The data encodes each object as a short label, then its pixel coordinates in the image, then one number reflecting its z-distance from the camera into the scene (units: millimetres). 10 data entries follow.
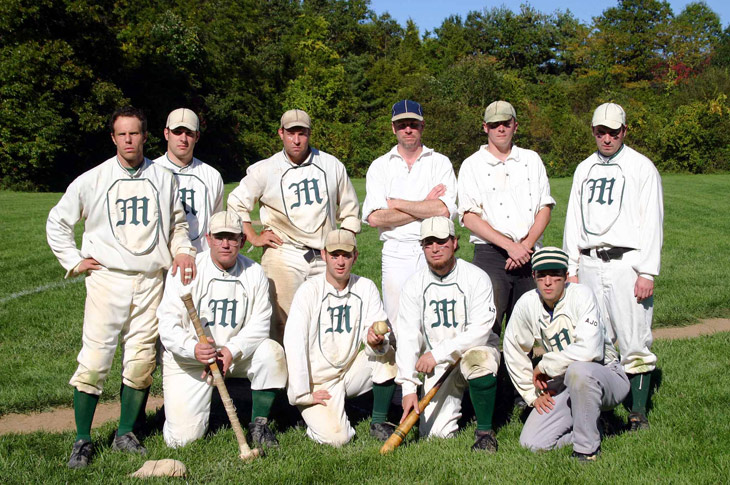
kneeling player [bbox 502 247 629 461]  4430
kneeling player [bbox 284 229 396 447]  5074
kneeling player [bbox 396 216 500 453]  4887
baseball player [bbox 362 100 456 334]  5559
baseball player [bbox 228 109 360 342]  5648
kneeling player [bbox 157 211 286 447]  4848
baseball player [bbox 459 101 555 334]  5457
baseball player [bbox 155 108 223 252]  5520
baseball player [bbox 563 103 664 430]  5012
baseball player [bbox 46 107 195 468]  4750
